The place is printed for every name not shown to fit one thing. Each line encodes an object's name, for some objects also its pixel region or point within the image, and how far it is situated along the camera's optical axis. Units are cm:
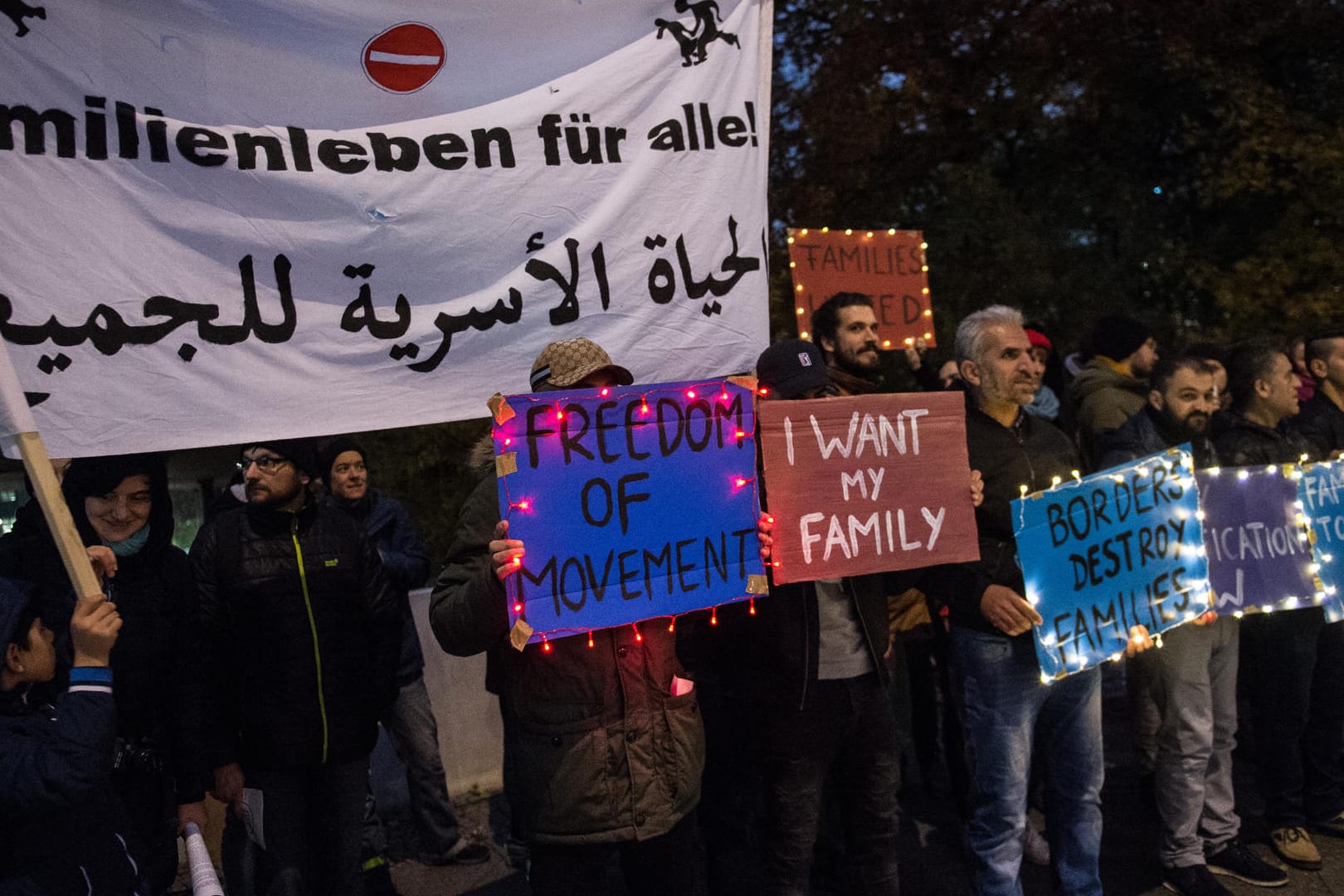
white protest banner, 286
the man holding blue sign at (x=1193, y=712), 451
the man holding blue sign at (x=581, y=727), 308
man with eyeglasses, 380
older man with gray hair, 386
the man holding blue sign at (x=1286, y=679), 492
